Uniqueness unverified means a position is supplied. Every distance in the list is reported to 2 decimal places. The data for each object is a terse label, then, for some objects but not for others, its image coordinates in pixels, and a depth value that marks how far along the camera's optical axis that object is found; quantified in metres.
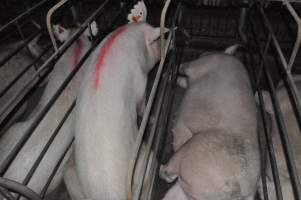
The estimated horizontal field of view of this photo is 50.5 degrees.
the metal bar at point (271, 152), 1.17
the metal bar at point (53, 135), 1.29
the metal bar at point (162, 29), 1.34
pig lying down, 1.39
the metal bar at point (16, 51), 1.77
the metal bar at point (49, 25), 1.43
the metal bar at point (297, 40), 1.18
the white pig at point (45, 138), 1.56
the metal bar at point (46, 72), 1.97
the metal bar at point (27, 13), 1.55
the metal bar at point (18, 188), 0.94
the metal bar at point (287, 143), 0.94
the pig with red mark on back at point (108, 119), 1.25
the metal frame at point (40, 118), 1.01
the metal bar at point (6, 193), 1.03
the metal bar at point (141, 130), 0.90
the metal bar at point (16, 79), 1.69
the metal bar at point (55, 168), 1.42
